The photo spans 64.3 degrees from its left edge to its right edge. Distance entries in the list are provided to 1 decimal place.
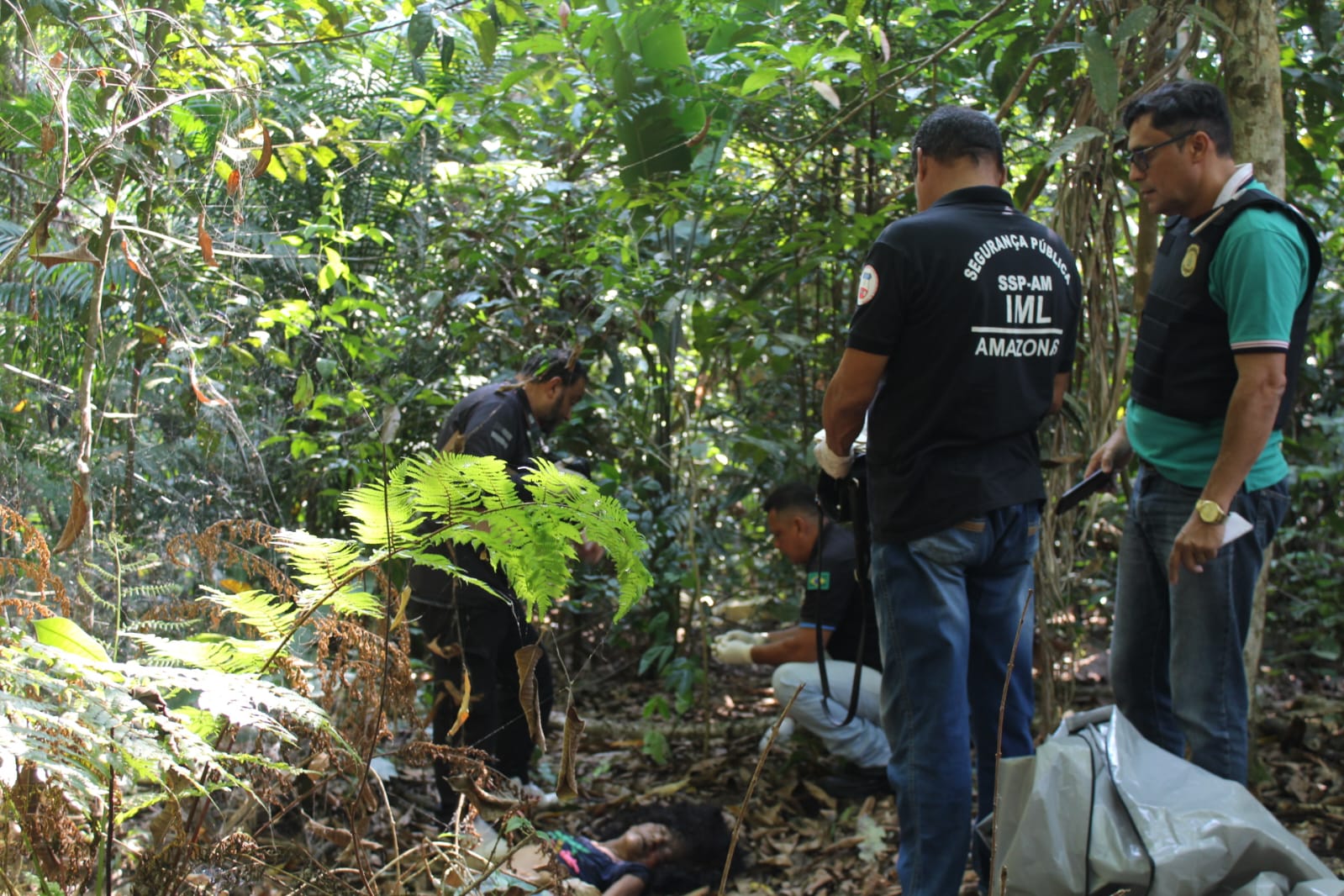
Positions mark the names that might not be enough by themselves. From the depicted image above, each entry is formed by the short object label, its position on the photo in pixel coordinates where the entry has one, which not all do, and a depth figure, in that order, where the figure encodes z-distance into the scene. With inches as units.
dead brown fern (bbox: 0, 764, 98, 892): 52.4
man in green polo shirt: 89.4
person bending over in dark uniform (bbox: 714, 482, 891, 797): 155.2
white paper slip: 91.6
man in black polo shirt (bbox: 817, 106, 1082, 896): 92.8
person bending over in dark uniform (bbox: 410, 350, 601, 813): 139.8
